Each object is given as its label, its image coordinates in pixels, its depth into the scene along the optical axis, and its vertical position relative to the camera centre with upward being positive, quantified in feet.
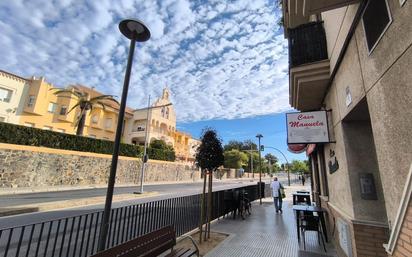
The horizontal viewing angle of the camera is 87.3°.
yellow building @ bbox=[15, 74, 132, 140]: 91.20 +28.12
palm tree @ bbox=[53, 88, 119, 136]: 84.47 +26.27
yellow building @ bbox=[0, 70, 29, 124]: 82.53 +28.54
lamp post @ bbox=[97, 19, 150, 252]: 10.97 +4.98
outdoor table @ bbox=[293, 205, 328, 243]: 20.44 -2.68
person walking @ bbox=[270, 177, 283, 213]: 35.77 -2.68
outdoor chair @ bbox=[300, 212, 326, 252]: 20.20 -3.74
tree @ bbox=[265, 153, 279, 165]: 337.11 +33.72
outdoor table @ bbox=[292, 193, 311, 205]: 34.22 -2.61
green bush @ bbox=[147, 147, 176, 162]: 108.06 +11.16
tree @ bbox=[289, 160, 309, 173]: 206.39 +15.11
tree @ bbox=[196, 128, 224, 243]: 22.09 +2.36
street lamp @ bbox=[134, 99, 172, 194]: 60.12 +4.68
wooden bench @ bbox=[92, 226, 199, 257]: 9.32 -3.49
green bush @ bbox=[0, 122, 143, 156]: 59.36 +10.05
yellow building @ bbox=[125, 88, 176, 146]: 137.89 +32.11
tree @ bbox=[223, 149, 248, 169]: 214.07 +19.06
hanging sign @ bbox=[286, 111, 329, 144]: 18.33 +4.66
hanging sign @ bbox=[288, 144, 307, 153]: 32.06 +4.80
